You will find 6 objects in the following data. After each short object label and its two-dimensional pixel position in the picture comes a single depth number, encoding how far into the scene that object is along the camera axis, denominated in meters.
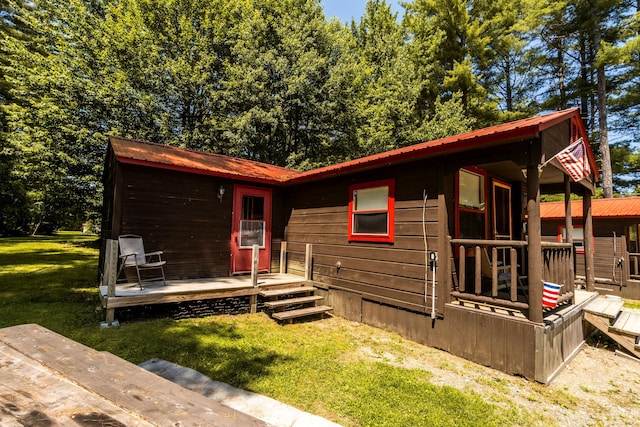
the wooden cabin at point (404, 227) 3.88
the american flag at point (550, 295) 3.82
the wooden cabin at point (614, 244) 9.40
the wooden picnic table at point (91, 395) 0.88
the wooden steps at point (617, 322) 4.42
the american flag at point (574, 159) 4.25
